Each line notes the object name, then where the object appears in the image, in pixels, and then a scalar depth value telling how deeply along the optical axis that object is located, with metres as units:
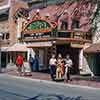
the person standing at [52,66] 25.88
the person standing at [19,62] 29.60
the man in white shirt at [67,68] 24.77
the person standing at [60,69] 25.23
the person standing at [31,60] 34.46
